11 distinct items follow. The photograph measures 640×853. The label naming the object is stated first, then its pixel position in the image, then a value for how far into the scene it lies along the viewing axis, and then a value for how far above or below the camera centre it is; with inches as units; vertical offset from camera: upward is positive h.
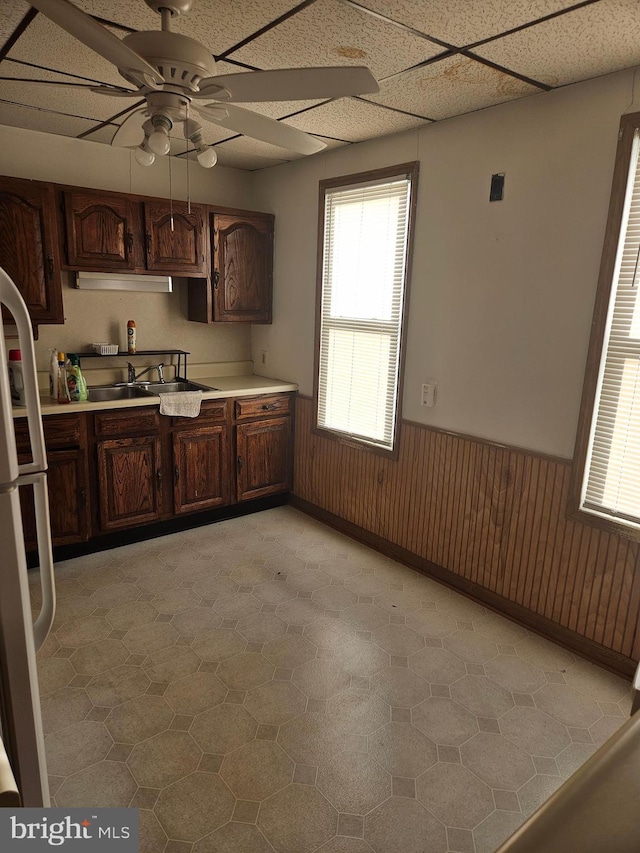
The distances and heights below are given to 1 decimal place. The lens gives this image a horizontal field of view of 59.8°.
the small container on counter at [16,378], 124.7 -19.3
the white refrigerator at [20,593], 50.6 -27.5
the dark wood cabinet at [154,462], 128.9 -42.2
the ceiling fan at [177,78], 51.5 +23.2
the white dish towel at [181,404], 140.3 -26.7
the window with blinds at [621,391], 90.2 -13.5
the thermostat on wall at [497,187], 106.9 +22.4
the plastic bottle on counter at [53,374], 133.3 -19.4
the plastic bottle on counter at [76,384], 135.5 -21.6
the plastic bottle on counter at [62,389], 131.0 -22.3
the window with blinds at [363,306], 130.3 -1.0
